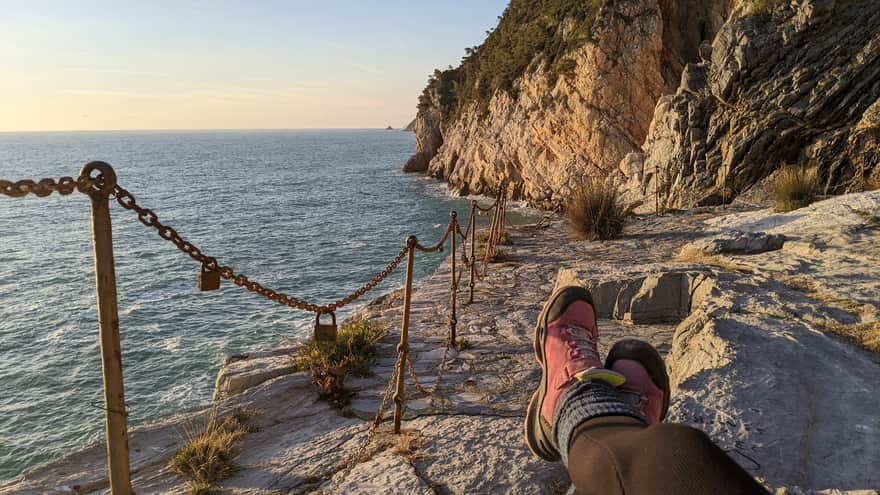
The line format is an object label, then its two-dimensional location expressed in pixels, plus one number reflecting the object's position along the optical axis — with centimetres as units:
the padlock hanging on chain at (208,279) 292
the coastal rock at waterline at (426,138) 4553
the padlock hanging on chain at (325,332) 382
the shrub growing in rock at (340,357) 454
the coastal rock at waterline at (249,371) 507
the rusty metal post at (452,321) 542
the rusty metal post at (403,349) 363
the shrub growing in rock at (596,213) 1037
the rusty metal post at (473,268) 716
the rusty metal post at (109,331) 230
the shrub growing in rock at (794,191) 969
